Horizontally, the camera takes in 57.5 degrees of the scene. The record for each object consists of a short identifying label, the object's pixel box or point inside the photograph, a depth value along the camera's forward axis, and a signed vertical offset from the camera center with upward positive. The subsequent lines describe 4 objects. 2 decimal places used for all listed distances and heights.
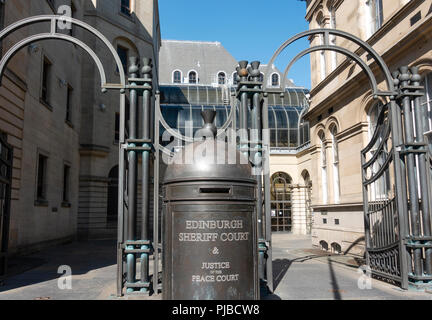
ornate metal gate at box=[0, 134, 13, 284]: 8.31 +0.27
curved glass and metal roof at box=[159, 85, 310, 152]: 33.22 +7.81
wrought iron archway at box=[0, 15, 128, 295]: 7.21 +3.06
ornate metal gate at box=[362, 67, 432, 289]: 7.74 +0.19
